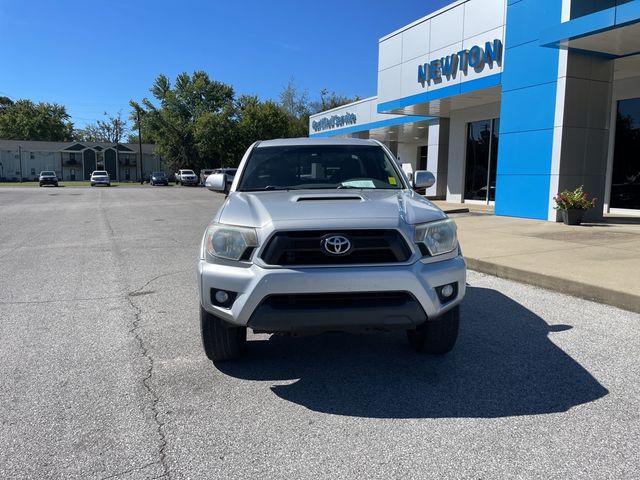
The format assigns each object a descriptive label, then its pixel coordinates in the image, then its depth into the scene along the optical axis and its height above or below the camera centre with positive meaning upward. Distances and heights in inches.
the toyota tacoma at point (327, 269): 134.9 -24.1
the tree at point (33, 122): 3887.8 +364.4
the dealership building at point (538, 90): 498.0 +108.1
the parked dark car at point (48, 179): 2090.1 -31.2
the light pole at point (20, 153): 3120.1 +104.6
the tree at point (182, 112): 2810.0 +338.0
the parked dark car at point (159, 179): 2384.4 -24.3
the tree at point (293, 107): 2982.3 +396.6
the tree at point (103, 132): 4877.0 +373.0
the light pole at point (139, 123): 2903.5 +279.2
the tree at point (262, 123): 2596.0 +264.5
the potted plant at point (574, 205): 488.7 -20.5
